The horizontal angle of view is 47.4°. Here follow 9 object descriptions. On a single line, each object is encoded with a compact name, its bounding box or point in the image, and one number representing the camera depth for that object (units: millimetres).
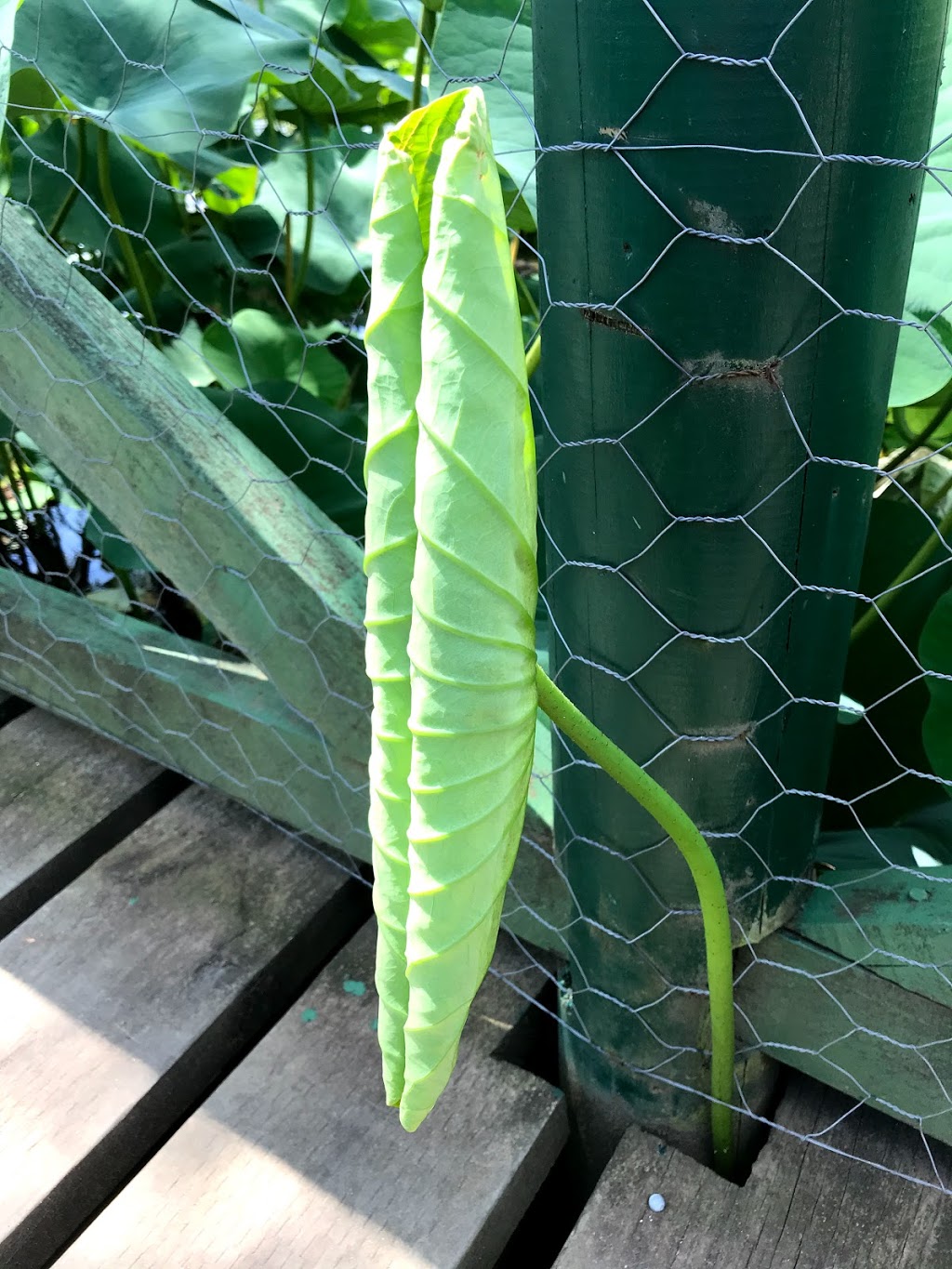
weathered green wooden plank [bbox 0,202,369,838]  698
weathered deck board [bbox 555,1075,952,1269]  620
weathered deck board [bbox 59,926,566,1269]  632
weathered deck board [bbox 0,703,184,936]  880
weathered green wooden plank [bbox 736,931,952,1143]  599
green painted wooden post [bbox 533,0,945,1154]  385
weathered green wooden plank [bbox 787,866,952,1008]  574
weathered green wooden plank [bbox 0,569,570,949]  764
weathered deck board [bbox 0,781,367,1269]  687
